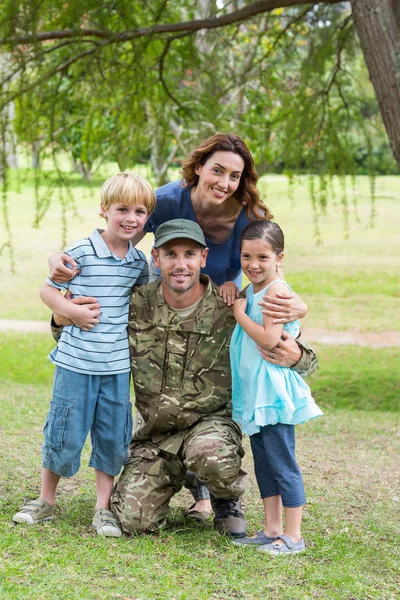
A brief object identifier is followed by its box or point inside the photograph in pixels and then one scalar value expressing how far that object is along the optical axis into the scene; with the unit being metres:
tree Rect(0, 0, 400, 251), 5.83
